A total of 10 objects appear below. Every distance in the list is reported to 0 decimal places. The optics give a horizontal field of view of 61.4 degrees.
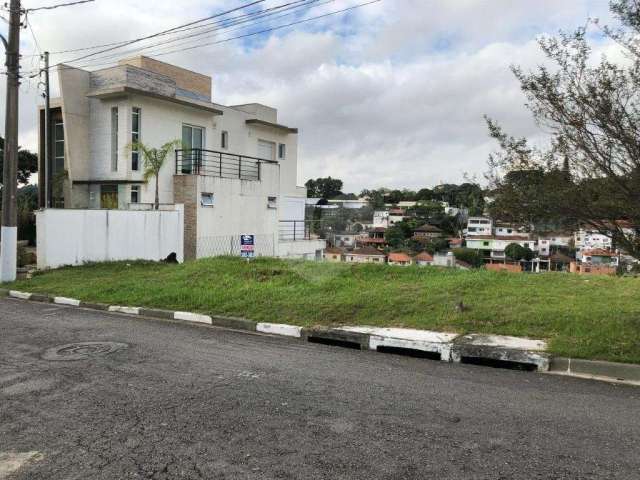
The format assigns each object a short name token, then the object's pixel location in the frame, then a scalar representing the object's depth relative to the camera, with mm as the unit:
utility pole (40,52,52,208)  21609
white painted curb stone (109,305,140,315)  10031
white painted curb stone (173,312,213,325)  9078
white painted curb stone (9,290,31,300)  12195
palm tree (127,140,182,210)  19781
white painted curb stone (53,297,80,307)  11130
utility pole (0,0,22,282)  13930
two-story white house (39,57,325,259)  20688
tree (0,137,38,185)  36594
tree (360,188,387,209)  47312
